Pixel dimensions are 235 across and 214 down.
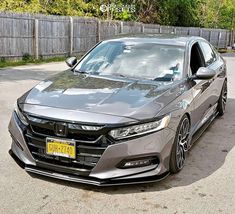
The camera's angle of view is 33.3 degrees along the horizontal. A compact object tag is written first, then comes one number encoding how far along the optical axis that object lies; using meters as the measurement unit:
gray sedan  3.68
